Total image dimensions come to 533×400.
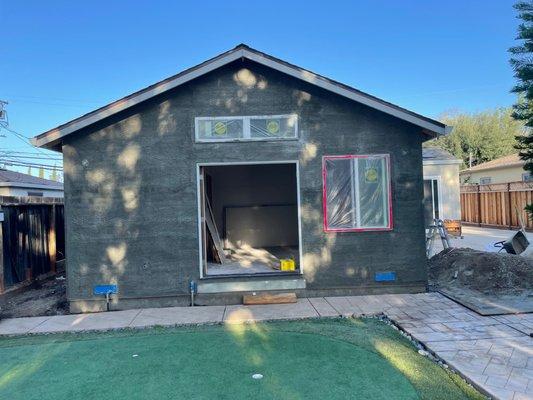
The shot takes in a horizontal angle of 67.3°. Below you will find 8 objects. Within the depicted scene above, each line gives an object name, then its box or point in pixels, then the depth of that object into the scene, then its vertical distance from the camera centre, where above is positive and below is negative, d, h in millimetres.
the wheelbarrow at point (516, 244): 9211 -1051
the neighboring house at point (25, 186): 14148 +1083
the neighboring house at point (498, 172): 20920 +1618
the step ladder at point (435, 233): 9520 -790
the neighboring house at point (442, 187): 15711 +583
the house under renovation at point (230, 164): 6594 +511
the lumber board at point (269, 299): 6543 -1506
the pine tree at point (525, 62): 6156 +2149
